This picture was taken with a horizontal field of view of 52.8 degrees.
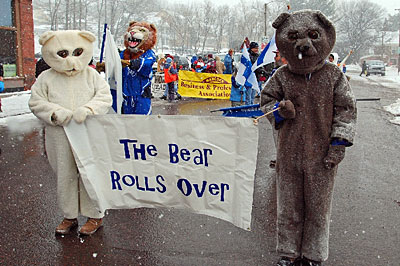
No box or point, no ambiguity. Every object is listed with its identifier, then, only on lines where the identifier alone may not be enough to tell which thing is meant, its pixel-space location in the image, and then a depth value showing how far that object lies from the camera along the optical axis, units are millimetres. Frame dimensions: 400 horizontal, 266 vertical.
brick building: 14102
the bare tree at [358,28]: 70000
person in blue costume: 5049
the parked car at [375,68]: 43000
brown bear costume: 2889
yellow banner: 14930
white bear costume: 3582
